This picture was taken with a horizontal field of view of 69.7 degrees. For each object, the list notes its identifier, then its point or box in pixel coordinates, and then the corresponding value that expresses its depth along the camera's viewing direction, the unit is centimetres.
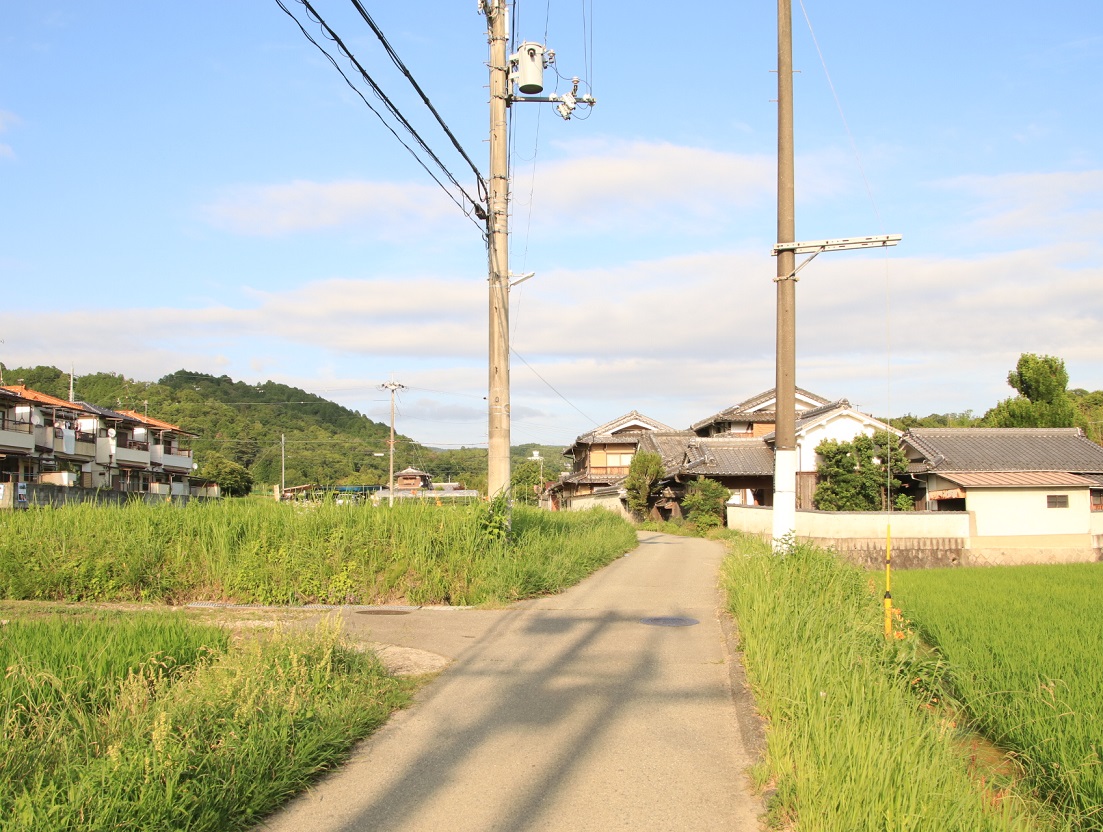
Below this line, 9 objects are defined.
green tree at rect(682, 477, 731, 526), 3428
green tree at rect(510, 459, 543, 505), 6856
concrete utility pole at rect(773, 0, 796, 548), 1062
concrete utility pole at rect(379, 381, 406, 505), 4694
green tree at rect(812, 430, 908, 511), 2934
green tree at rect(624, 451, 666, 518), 3981
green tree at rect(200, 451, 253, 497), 5656
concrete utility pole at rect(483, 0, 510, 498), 1203
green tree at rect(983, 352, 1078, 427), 3497
